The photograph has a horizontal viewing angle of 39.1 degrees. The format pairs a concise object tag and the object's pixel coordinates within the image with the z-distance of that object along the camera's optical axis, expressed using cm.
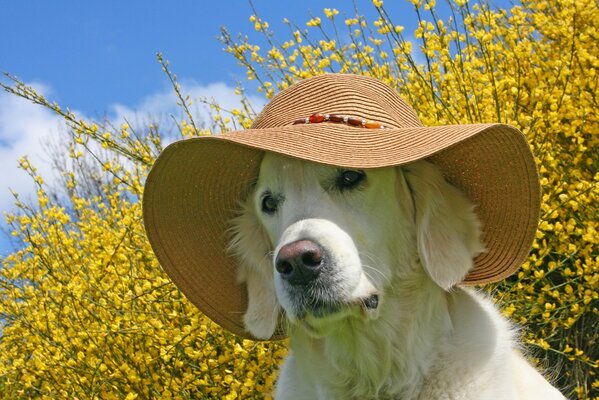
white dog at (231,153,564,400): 217
